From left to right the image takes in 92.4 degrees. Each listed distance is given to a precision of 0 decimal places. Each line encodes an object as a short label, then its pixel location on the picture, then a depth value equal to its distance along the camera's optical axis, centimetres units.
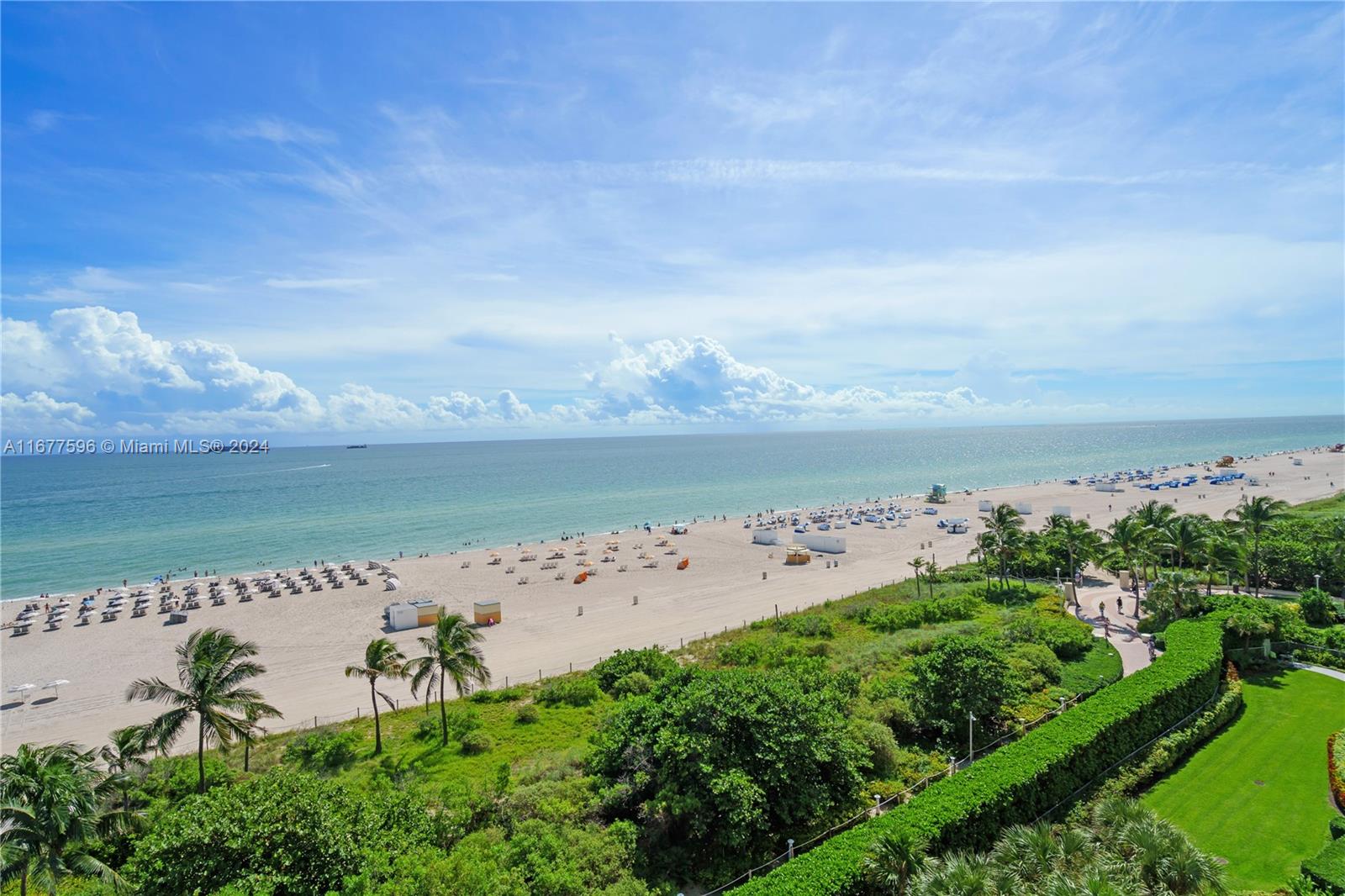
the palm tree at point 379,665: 2623
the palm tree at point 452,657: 2716
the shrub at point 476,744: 2577
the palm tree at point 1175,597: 3416
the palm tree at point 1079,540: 4550
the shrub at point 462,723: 2719
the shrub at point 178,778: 2191
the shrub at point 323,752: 2462
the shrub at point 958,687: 2333
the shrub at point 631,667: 3206
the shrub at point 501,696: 3138
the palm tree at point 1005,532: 4591
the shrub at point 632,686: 3036
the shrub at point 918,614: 3891
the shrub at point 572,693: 3012
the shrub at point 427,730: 2755
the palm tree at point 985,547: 4769
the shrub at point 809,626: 3834
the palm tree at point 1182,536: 4066
